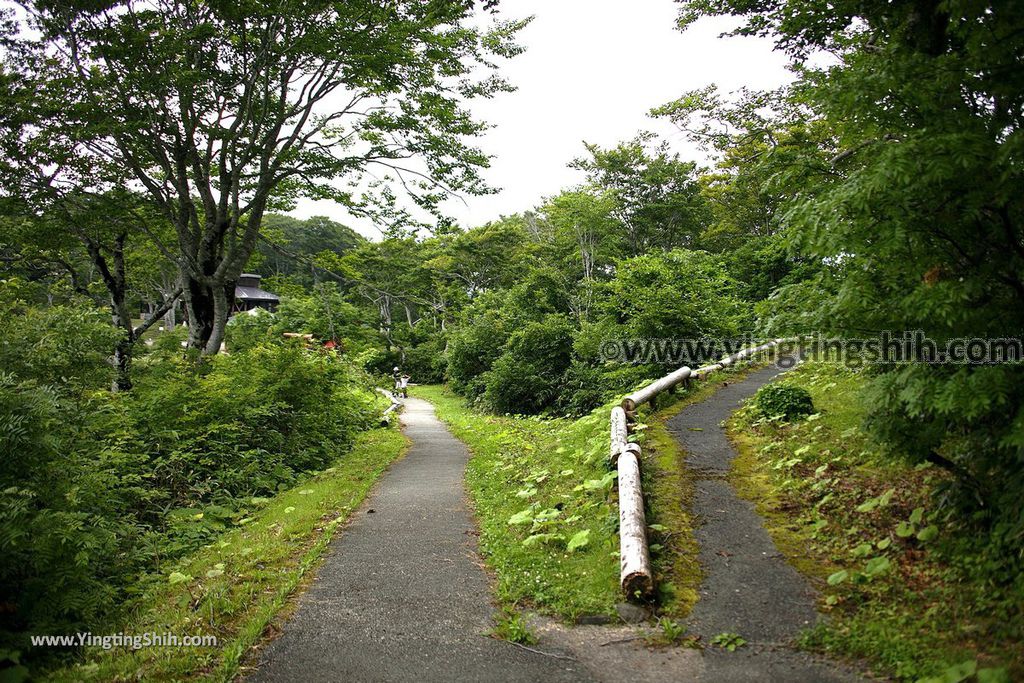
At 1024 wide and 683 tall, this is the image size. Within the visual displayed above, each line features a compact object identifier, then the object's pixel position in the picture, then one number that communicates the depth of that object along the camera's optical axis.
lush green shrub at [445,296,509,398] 25.80
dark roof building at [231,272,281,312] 55.47
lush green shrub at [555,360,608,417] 16.64
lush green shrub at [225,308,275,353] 16.11
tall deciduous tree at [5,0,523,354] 10.96
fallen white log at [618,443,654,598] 4.56
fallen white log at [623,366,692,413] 10.51
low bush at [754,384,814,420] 9.23
